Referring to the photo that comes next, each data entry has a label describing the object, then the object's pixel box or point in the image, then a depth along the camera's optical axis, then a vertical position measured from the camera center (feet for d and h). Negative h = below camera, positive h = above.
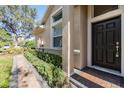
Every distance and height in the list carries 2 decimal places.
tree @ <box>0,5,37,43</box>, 23.19 +9.20
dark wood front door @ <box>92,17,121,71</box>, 7.65 +0.10
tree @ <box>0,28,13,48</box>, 15.69 +1.27
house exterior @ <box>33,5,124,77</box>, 7.65 +0.79
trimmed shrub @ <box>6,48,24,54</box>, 16.89 -1.42
